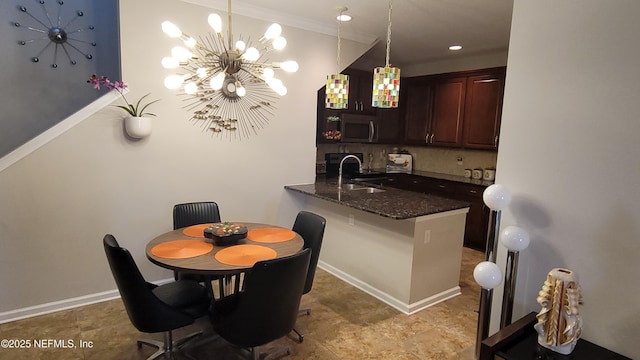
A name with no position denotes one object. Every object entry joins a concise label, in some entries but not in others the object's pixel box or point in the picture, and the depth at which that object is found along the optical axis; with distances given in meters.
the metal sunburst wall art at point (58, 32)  3.31
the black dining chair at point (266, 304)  1.82
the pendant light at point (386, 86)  2.62
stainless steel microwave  5.15
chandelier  2.47
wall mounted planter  2.98
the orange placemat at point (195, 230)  2.67
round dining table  2.07
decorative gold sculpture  1.53
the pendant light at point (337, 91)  3.01
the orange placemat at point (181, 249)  2.23
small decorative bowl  2.44
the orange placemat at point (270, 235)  2.62
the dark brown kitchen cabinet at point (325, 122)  4.87
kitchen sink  3.96
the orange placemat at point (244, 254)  2.15
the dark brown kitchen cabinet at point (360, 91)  5.14
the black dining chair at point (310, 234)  2.58
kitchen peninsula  3.04
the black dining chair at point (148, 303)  1.90
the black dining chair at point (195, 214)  3.02
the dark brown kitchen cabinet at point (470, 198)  4.61
